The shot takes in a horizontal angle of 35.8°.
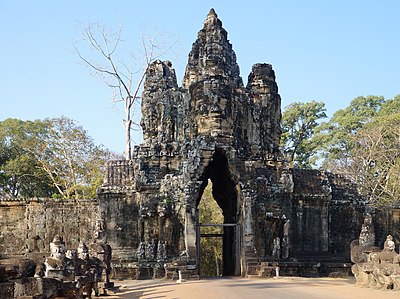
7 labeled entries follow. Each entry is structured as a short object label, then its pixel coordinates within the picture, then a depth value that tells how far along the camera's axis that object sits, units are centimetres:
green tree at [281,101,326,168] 4366
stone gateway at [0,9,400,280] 2181
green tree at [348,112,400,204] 3397
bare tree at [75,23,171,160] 3750
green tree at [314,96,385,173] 3959
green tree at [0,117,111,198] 3516
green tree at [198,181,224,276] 3522
